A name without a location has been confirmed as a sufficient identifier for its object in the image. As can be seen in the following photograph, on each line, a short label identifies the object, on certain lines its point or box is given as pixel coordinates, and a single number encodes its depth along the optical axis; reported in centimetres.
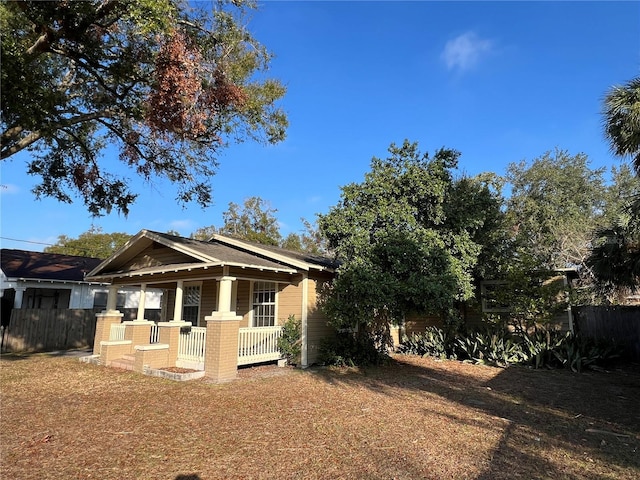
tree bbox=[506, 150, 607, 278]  2366
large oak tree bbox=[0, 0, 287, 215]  575
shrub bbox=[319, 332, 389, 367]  1202
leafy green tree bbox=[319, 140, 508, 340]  1118
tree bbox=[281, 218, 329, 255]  3988
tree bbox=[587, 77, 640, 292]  810
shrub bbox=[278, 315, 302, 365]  1173
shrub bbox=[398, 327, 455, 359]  1432
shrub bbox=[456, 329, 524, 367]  1274
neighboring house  1677
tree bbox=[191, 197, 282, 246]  3541
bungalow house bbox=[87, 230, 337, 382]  1007
